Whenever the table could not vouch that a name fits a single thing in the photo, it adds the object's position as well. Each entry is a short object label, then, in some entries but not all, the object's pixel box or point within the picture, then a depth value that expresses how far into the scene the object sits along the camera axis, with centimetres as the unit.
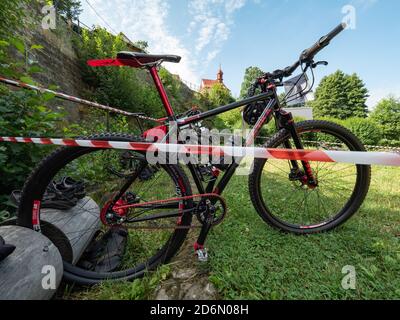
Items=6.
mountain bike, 146
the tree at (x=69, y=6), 1482
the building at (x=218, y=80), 5328
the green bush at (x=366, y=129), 2260
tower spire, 5491
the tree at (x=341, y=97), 3962
